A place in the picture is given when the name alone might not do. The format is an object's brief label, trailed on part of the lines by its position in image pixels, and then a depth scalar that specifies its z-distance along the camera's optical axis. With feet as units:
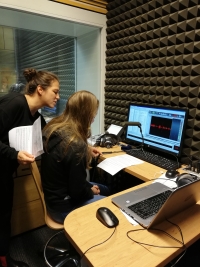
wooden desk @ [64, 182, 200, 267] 2.16
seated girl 3.70
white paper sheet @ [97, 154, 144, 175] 4.67
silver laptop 2.48
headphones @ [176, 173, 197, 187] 3.58
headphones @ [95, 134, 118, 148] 6.29
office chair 3.93
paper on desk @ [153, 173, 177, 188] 3.81
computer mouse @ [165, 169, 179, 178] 4.11
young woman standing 4.24
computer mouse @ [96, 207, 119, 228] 2.66
